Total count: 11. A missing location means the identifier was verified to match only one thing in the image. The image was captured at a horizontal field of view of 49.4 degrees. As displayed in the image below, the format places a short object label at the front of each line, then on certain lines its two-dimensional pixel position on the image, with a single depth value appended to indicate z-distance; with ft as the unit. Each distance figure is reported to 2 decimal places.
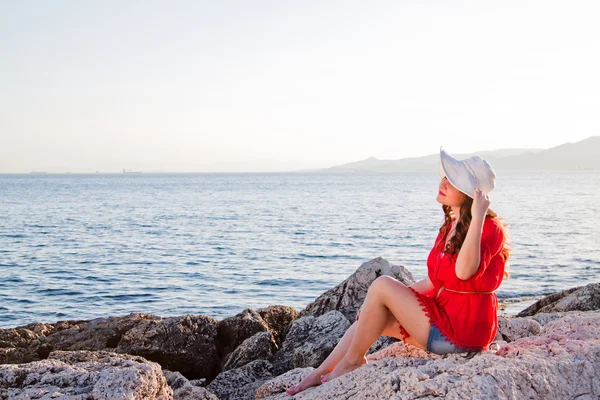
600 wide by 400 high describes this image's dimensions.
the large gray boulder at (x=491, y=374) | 11.96
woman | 14.65
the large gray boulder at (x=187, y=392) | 16.69
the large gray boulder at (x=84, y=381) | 13.16
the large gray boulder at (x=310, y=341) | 23.38
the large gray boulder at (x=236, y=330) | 29.09
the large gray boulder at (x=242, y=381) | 21.21
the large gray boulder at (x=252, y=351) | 25.36
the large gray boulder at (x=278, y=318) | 31.27
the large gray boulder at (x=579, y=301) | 27.76
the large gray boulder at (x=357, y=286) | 27.58
